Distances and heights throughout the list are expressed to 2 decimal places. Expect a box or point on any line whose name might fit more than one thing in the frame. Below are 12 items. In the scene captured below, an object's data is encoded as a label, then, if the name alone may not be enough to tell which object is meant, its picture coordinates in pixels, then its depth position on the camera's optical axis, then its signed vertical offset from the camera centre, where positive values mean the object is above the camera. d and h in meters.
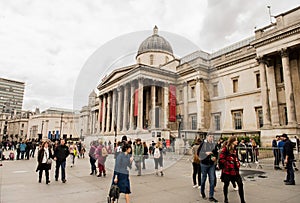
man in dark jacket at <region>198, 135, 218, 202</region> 5.80 -0.87
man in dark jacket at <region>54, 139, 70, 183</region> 8.78 -1.09
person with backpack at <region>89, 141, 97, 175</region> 10.10 -1.24
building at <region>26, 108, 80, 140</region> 79.06 +3.28
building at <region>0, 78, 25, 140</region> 86.81 +16.11
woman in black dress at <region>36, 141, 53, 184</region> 8.55 -1.23
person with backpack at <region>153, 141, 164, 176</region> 9.87 -1.20
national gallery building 20.94 +5.97
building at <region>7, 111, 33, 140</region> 94.19 +2.49
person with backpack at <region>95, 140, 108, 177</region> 8.87 -1.10
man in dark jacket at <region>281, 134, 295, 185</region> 7.71 -1.06
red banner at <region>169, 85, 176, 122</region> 29.96 +3.63
